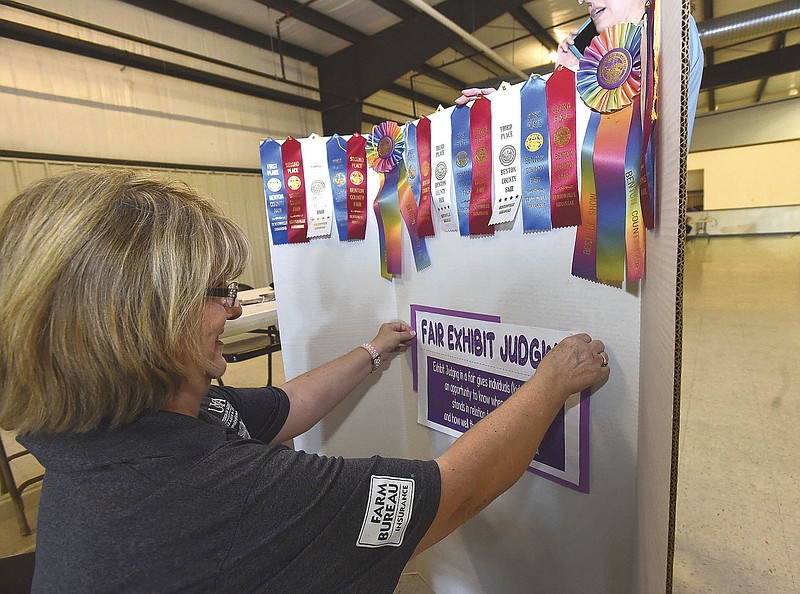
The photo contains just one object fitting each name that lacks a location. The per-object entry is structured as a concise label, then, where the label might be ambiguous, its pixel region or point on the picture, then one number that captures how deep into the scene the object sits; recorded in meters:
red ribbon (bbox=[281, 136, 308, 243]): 1.14
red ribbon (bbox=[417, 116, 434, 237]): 0.98
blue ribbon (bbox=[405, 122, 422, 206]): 1.02
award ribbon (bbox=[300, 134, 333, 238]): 1.14
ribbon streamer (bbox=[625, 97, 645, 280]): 0.62
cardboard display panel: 0.54
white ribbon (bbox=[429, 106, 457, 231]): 0.94
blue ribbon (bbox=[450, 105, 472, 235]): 0.90
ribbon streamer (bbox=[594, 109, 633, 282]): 0.66
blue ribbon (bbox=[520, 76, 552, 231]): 0.78
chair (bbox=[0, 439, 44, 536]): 1.83
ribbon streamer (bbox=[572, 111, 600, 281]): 0.72
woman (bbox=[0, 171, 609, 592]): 0.46
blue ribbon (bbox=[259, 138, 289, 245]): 1.15
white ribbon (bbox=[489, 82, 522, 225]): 0.82
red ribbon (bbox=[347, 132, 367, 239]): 1.11
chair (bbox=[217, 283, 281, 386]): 2.46
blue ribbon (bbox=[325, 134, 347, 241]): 1.12
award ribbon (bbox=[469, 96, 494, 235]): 0.86
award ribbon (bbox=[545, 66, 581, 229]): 0.74
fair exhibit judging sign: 0.88
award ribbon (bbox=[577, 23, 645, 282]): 0.62
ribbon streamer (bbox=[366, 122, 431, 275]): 1.05
